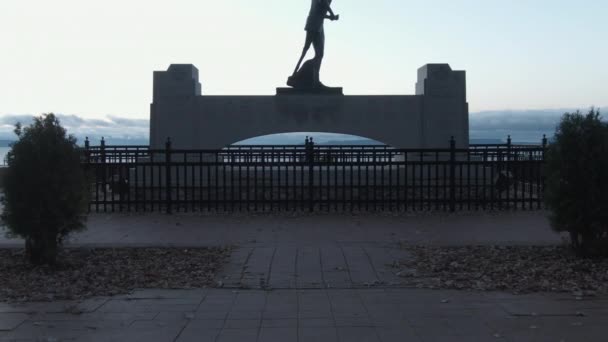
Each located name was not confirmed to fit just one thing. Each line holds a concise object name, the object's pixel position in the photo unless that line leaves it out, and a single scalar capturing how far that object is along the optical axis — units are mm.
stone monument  20156
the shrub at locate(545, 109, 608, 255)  9016
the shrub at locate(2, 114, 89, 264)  8711
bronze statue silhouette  19984
